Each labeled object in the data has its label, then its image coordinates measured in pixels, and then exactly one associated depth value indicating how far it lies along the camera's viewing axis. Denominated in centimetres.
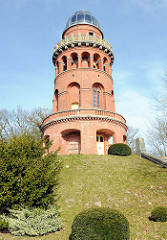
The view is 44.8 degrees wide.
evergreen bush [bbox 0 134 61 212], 845
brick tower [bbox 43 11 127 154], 2070
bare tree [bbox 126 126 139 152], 4122
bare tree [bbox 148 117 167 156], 2267
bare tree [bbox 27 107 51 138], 3461
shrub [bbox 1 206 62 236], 859
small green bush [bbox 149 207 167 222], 955
